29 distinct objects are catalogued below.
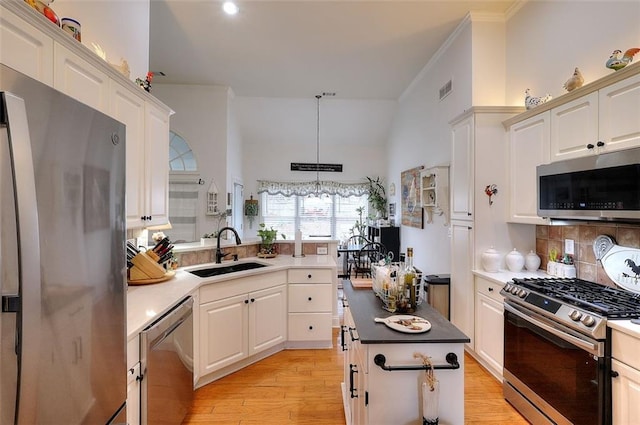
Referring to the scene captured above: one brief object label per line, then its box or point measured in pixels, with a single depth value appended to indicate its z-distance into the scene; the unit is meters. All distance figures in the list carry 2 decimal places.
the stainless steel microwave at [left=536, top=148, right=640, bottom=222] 1.74
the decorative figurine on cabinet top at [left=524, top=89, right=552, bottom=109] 2.59
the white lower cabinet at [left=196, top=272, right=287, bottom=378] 2.56
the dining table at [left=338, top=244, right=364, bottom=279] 6.30
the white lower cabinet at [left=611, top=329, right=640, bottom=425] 1.48
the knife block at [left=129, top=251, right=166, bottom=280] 2.29
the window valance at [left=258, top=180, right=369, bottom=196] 7.19
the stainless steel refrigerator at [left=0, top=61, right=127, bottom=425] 0.71
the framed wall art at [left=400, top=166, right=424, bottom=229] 4.74
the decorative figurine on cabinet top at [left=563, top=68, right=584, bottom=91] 2.25
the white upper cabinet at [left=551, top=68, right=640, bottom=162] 1.82
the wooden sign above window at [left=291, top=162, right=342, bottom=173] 7.16
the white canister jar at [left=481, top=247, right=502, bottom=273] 2.82
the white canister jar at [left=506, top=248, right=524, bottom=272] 2.81
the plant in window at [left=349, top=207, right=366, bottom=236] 7.21
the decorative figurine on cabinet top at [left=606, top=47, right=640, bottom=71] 1.93
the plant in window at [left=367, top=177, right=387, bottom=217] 6.91
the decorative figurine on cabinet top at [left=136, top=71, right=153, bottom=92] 2.28
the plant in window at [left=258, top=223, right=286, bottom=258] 3.63
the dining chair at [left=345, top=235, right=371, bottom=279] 6.39
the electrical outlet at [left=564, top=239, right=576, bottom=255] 2.48
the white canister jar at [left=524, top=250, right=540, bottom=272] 2.80
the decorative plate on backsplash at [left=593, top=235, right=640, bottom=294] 1.98
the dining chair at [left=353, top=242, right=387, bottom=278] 5.79
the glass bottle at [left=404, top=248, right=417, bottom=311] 1.81
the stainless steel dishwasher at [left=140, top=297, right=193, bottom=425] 1.57
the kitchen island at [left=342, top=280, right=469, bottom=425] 1.41
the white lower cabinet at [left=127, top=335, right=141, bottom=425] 1.43
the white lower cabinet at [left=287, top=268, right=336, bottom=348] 3.29
